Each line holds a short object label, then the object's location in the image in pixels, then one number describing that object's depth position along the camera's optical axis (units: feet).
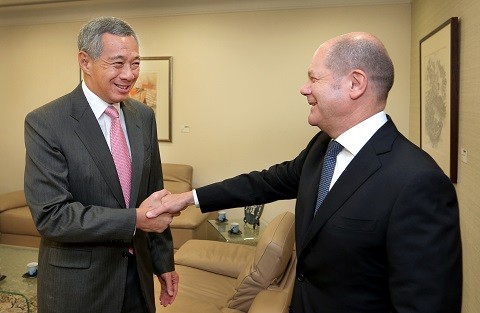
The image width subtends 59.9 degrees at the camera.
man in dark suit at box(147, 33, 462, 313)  3.37
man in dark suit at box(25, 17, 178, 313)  4.55
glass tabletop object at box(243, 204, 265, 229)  12.96
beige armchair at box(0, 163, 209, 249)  14.26
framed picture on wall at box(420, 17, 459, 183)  9.02
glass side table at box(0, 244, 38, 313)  9.33
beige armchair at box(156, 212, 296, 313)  7.46
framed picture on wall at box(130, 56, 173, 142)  17.35
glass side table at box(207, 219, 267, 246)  12.57
